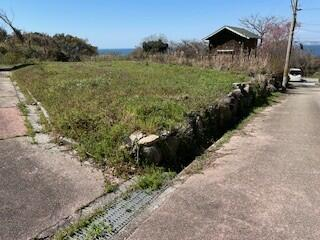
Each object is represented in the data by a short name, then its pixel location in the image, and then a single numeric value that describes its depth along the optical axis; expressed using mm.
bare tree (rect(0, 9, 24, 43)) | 17325
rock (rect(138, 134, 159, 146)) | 2980
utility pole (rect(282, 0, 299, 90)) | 12927
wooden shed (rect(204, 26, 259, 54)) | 20122
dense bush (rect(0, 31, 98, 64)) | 14268
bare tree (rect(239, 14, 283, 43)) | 27835
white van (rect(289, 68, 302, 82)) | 23307
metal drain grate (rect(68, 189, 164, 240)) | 2016
